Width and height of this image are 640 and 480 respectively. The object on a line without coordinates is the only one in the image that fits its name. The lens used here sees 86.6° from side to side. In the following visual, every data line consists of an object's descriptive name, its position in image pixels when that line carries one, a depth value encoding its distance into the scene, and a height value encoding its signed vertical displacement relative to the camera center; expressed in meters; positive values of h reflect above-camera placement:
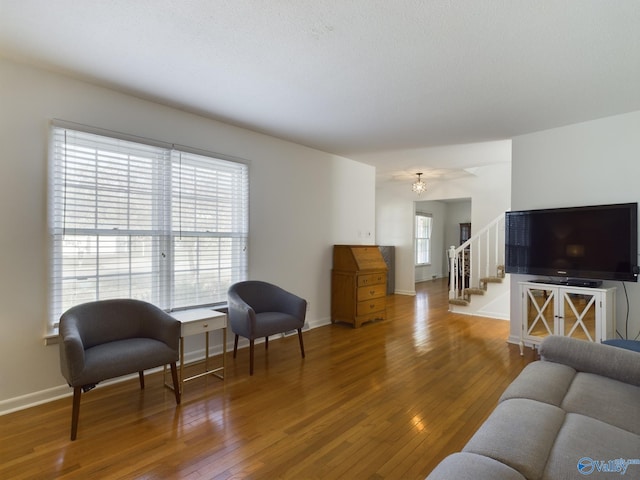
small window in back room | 9.82 +0.10
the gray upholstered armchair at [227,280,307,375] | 3.25 -0.74
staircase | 5.51 -0.60
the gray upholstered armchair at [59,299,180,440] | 2.15 -0.77
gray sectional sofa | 1.14 -0.76
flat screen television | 3.25 +0.01
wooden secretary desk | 4.89 -0.64
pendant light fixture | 6.65 +1.09
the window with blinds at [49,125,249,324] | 2.74 +0.17
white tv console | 3.25 -0.71
